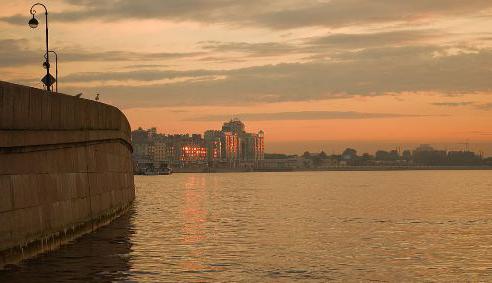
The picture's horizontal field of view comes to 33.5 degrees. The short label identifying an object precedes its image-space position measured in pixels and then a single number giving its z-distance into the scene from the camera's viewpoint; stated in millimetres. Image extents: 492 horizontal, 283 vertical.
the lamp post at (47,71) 38494
